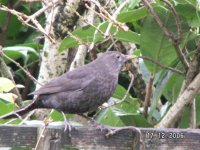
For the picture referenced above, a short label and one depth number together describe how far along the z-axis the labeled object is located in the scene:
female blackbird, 7.35
